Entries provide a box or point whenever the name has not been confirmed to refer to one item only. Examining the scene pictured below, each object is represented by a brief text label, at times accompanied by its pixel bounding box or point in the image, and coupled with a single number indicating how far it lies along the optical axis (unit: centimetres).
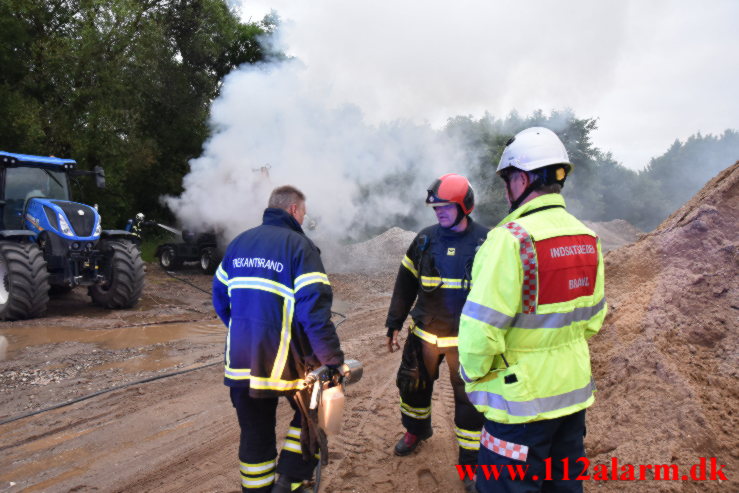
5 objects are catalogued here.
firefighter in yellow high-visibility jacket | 203
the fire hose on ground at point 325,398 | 268
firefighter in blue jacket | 266
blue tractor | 789
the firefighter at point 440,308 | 344
